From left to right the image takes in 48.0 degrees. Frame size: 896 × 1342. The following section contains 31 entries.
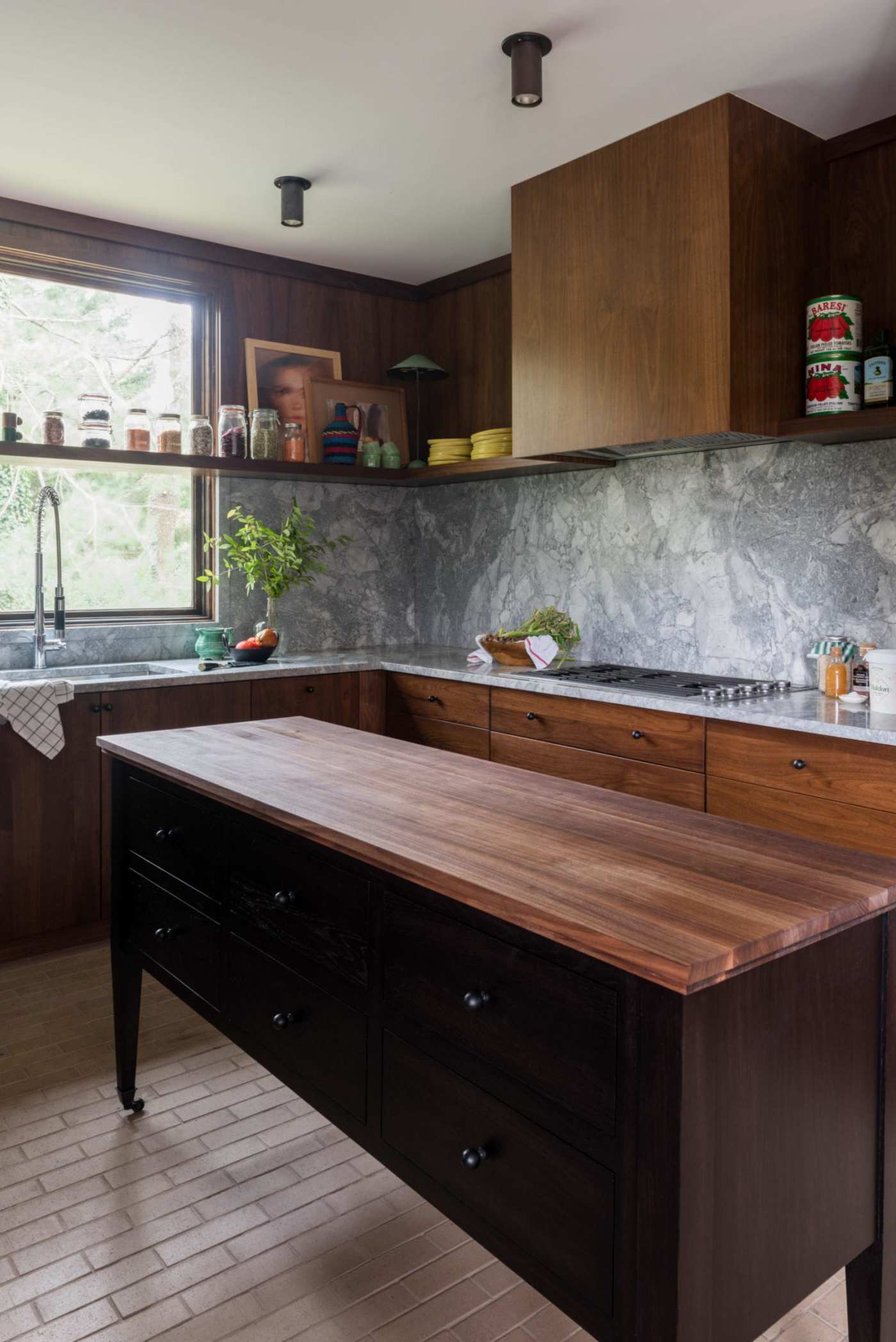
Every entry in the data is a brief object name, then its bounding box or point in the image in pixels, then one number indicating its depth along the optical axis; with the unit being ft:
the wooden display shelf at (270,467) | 12.30
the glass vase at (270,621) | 14.46
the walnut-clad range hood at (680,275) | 9.71
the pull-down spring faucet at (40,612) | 12.26
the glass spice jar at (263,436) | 14.07
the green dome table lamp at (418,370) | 14.99
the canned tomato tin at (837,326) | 9.75
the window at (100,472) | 12.93
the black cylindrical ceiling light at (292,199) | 11.63
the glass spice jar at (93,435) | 12.58
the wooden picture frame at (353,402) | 15.01
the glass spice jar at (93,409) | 12.64
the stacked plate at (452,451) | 14.69
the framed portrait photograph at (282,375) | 14.58
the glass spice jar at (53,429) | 12.35
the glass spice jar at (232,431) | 13.76
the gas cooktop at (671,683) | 10.34
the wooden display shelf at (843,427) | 9.20
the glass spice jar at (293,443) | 14.51
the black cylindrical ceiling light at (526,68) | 8.44
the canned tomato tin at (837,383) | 9.73
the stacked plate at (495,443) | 13.62
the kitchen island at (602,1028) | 3.73
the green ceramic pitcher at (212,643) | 13.51
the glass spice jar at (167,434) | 13.32
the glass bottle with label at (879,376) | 9.58
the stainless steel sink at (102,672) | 12.34
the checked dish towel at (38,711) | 10.63
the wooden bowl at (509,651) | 13.06
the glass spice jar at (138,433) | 13.10
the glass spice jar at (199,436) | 13.55
